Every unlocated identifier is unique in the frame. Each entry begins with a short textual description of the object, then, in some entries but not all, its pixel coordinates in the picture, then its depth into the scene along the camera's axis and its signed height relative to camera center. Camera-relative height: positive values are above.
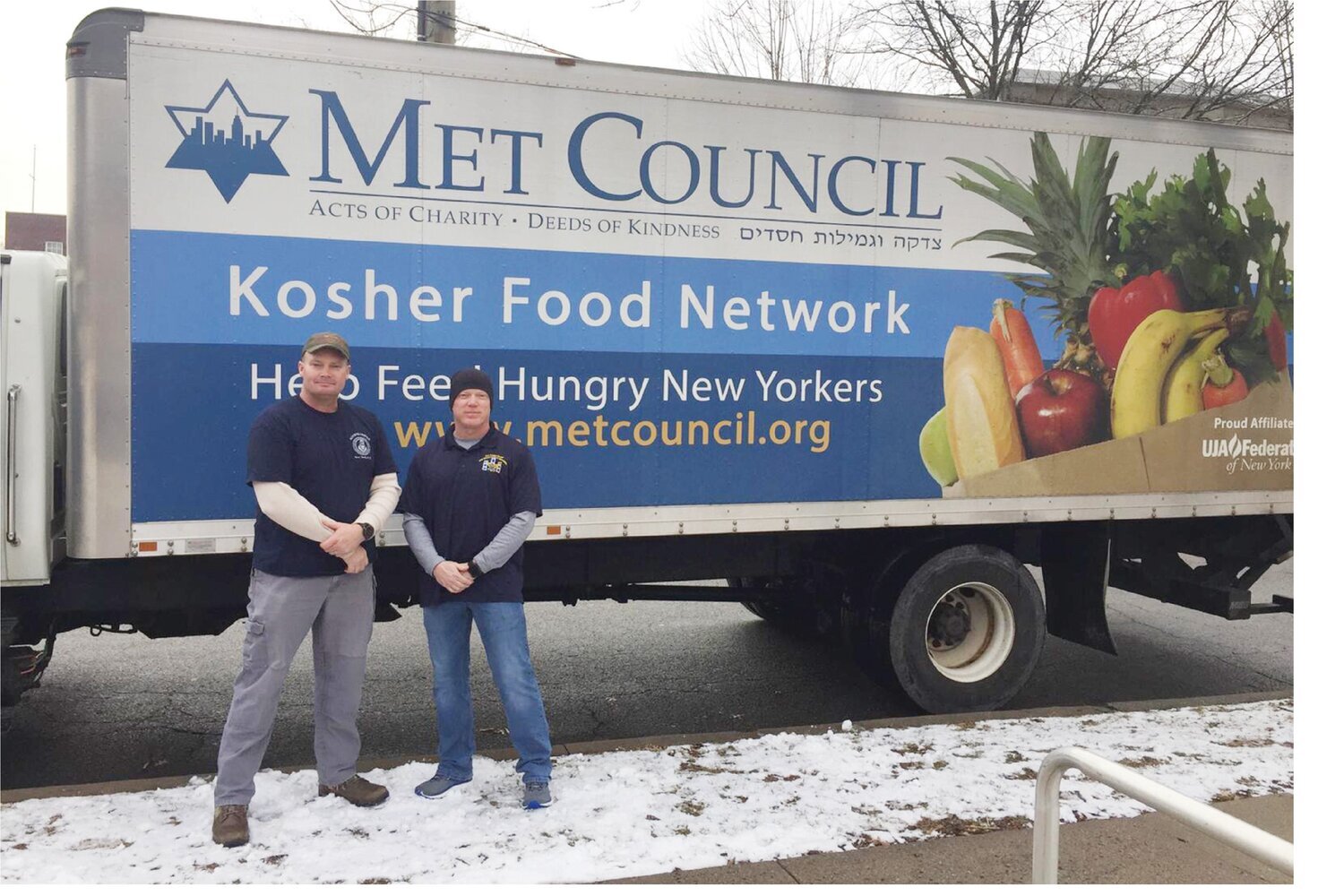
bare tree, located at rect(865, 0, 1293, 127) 11.67 +4.26
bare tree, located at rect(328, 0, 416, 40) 11.12 +4.32
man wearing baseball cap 4.14 -0.50
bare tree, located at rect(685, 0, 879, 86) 15.69 +5.53
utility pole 9.62 +3.66
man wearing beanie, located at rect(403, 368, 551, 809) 4.48 -0.50
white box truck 4.66 +0.50
